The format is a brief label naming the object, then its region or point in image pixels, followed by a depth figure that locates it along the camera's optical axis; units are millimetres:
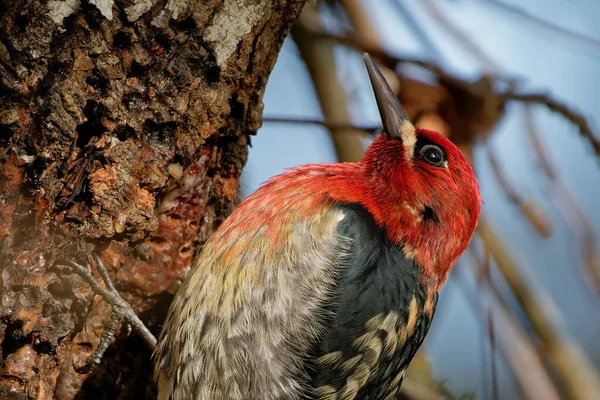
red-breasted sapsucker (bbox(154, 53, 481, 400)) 4730
